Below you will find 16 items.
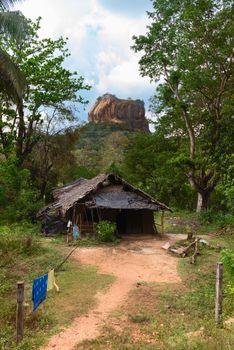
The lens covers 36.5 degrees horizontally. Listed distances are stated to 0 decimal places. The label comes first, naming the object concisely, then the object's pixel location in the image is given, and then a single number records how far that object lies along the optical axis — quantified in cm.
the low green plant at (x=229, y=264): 973
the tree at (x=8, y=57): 1184
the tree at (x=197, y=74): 2156
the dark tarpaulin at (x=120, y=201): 1916
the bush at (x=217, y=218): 2189
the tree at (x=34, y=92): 2278
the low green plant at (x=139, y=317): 880
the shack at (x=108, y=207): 1945
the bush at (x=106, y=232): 1811
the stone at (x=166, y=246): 1685
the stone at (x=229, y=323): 791
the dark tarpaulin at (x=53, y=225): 1995
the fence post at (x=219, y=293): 843
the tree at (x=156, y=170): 2870
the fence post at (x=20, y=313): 710
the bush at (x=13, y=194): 1994
